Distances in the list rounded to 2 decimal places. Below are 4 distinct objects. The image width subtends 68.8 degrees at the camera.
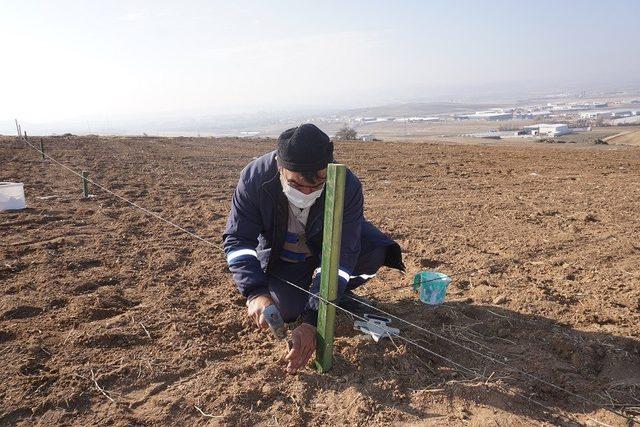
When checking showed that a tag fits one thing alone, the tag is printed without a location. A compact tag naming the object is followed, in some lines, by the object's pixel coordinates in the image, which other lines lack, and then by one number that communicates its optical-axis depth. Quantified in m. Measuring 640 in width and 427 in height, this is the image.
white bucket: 5.68
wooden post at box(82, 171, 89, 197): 6.56
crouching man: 2.42
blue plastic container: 3.24
